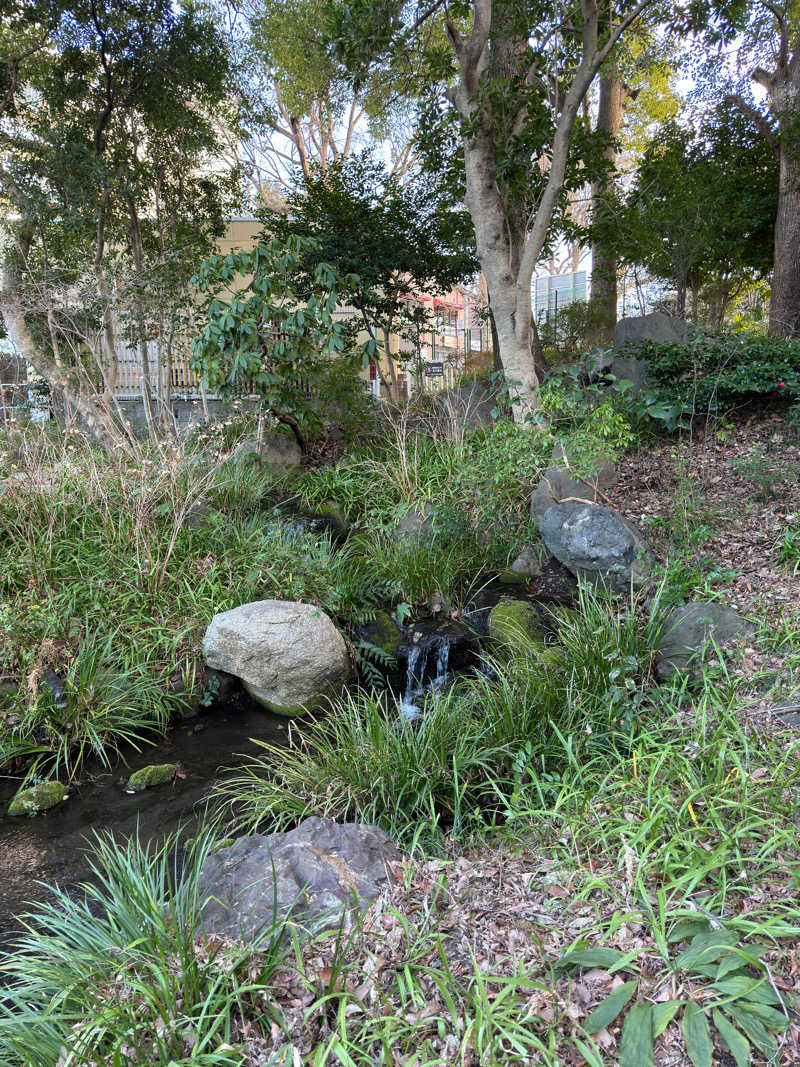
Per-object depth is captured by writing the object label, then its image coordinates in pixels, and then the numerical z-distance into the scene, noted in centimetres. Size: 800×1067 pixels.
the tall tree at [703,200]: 949
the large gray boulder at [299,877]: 203
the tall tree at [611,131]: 820
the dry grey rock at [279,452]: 717
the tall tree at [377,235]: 841
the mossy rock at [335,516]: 628
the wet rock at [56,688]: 393
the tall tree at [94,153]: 756
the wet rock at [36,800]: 343
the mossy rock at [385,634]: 494
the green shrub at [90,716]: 379
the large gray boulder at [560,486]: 520
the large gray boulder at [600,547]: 443
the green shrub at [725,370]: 626
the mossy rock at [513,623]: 451
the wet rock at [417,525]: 569
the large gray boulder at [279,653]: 429
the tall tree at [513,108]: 563
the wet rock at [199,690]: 433
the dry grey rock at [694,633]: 340
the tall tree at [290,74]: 1000
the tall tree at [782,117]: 837
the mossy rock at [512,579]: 549
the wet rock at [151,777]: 360
